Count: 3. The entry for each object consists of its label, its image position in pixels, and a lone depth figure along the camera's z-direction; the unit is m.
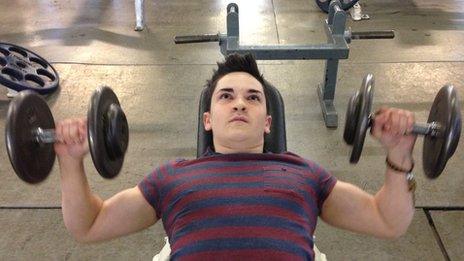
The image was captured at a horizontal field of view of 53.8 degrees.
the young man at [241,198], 1.14
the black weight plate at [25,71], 2.89
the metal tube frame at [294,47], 2.46
